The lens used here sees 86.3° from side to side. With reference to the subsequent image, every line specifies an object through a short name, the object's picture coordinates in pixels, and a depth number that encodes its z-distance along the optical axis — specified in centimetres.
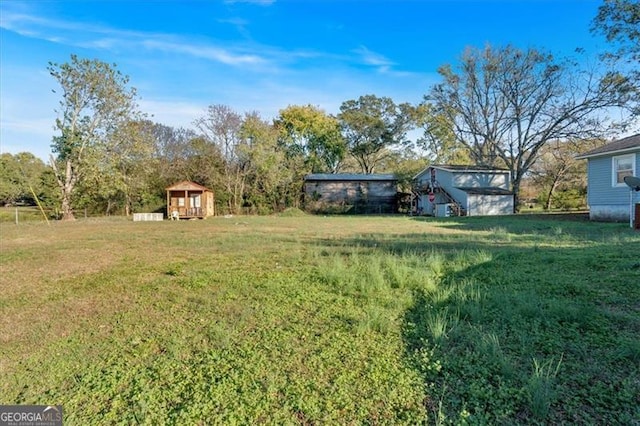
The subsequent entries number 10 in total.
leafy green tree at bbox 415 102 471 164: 3306
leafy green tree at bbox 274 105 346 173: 3175
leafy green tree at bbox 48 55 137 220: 1822
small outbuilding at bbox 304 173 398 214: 2705
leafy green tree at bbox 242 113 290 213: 2392
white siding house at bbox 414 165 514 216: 2259
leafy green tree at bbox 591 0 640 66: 1362
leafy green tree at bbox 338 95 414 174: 3341
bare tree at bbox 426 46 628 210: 2156
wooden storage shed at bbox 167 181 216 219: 2123
